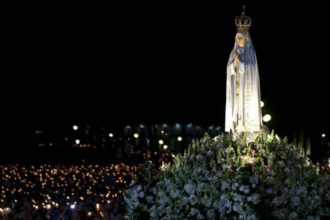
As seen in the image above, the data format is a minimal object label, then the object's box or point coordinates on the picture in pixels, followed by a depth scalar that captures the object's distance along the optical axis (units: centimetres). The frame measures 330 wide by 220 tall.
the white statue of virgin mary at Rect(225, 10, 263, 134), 1562
